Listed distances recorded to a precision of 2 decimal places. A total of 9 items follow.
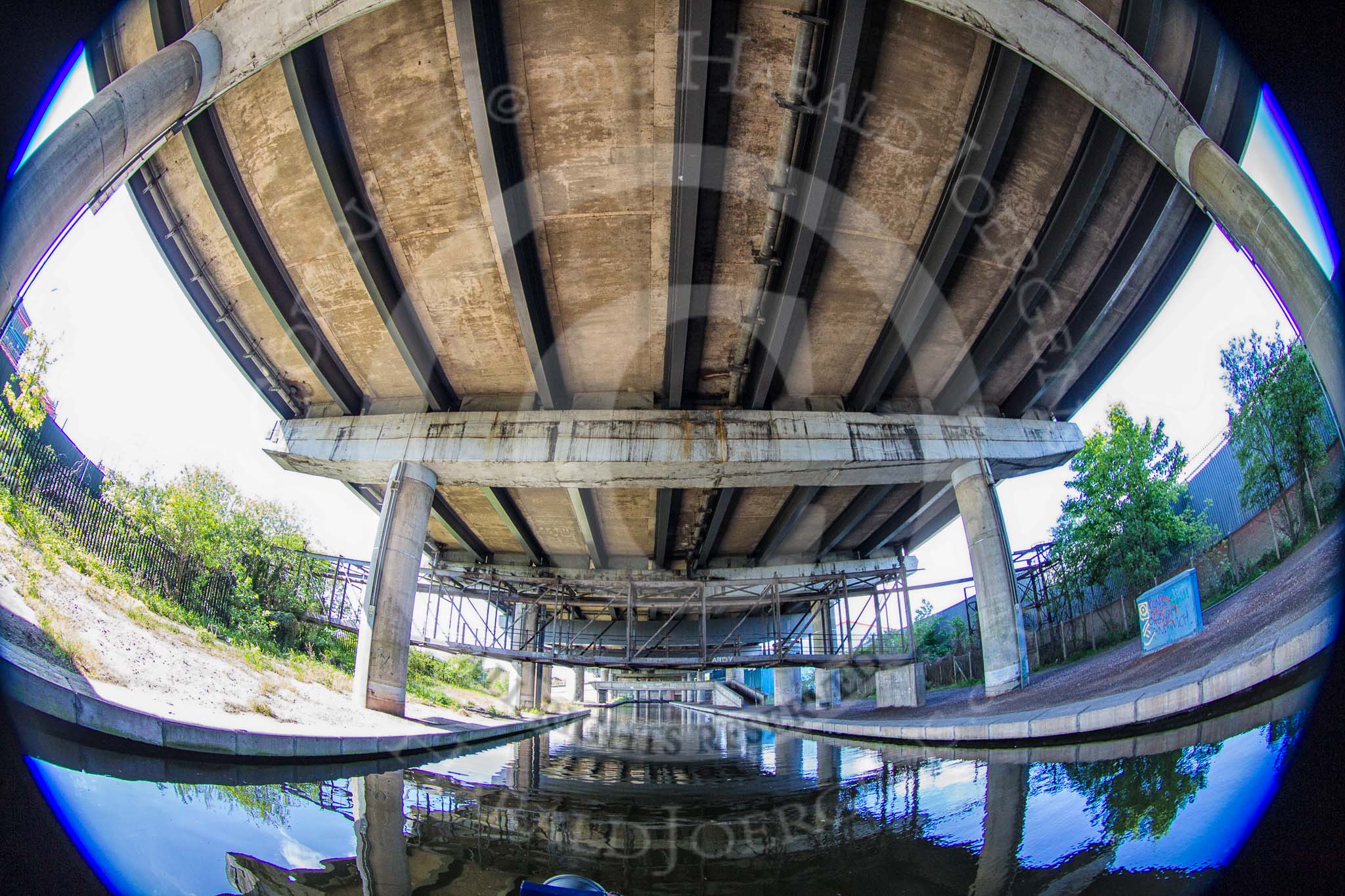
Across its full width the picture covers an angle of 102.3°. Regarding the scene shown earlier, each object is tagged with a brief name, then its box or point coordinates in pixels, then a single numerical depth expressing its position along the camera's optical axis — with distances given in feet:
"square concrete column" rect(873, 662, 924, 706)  60.75
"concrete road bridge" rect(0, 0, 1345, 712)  22.00
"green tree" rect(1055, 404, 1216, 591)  44.11
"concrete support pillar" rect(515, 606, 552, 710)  102.99
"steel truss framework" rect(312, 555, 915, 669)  67.26
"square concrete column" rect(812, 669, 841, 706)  88.12
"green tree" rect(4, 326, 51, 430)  18.39
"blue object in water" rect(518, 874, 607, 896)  4.51
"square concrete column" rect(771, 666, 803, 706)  108.27
